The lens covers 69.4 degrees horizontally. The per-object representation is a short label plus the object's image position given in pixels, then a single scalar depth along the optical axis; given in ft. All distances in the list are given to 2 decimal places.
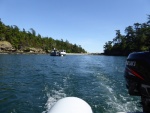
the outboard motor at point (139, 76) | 5.96
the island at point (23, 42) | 182.16
